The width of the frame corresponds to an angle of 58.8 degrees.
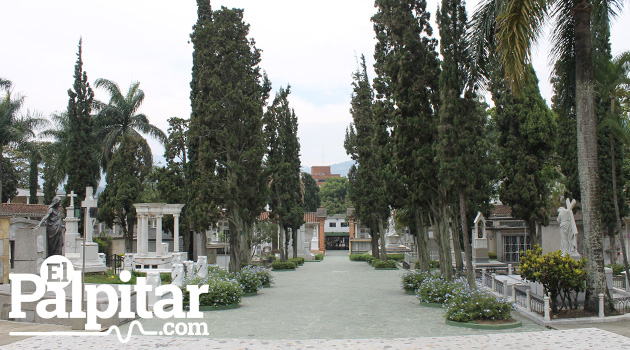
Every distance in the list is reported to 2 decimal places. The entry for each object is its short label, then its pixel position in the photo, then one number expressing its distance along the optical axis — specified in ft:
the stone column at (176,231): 99.75
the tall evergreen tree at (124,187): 112.47
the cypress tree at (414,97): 58.80
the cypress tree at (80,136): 113.60
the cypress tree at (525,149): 84.99
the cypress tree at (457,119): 48.60
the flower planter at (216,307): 51.74
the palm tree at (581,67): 42.50
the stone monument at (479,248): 105.60
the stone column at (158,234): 96.02
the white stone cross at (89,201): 81.64
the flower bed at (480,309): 41.04
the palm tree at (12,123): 98.89
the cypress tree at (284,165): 119.55
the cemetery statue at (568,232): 54.34
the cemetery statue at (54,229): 60.44
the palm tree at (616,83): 52.35
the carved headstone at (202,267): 70.18
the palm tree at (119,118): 130.82
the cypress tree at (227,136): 73.31
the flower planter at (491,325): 39.73
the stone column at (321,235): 219.00
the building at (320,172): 535.60
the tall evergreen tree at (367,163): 116.16
